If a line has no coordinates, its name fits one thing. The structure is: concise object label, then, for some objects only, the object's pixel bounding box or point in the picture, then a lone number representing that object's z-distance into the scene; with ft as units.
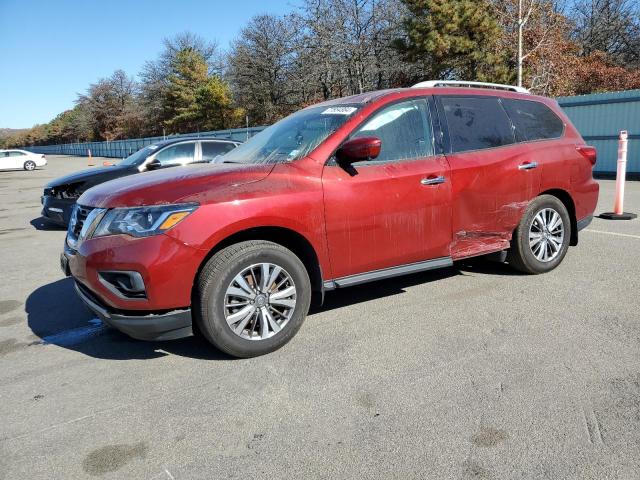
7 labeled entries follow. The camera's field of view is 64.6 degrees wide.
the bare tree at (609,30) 127.13
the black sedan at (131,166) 29.37
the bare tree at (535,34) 93.22
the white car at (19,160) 111.04
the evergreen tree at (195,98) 172.35
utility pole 78.54
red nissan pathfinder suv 10.69
